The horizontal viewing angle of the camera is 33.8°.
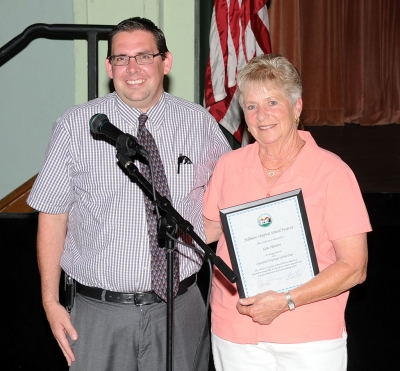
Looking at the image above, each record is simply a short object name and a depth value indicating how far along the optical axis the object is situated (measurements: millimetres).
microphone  1963
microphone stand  1885
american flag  4316
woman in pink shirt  2238
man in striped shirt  2498
